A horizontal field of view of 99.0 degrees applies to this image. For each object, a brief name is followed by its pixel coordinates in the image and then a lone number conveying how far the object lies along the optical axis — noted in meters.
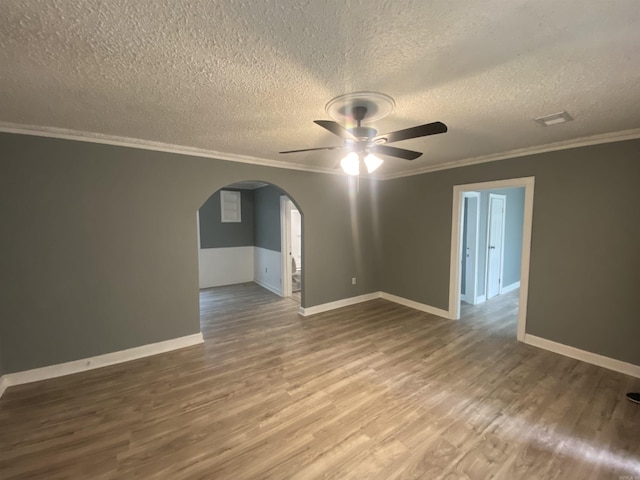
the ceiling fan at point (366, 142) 1.91
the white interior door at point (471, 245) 4.94
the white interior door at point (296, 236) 7.49
